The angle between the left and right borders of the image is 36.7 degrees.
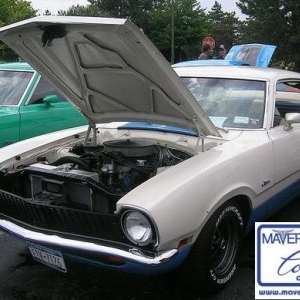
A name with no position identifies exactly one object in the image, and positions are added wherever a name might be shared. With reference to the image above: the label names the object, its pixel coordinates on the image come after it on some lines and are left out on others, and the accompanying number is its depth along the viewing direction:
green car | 5.46
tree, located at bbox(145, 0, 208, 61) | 43.44
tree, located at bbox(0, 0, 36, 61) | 31.15
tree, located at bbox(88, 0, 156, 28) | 52.44
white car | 2.64
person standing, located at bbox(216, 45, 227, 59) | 9.91
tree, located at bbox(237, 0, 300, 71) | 28.56
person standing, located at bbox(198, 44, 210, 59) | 8.90
